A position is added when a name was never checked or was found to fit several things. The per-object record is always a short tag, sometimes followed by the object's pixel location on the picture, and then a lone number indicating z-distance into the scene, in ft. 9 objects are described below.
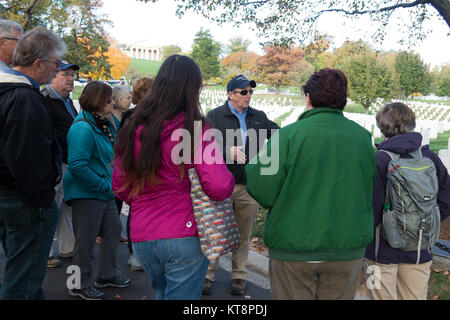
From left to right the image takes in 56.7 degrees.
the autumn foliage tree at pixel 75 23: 55.81
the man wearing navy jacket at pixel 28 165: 8.65
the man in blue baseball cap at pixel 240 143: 14.24
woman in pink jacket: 7.52
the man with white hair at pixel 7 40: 10.86
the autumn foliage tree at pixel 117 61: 173.02
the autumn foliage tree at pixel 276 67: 225.35
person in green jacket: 7.71
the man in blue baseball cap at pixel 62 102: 15.40
